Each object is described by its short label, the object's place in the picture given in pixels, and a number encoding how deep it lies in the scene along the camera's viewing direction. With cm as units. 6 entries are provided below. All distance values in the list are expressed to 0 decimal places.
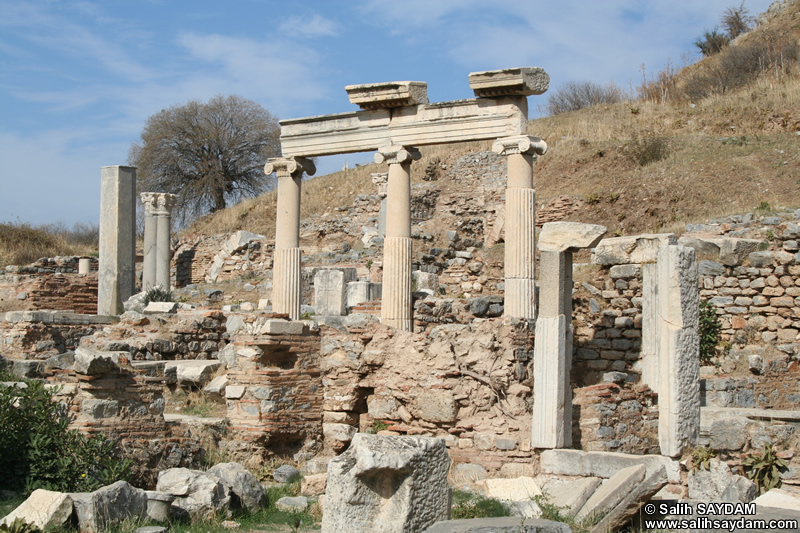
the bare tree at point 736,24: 4341
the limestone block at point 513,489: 913
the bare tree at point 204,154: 4019
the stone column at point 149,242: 2459
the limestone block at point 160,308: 1753
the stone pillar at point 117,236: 2220
